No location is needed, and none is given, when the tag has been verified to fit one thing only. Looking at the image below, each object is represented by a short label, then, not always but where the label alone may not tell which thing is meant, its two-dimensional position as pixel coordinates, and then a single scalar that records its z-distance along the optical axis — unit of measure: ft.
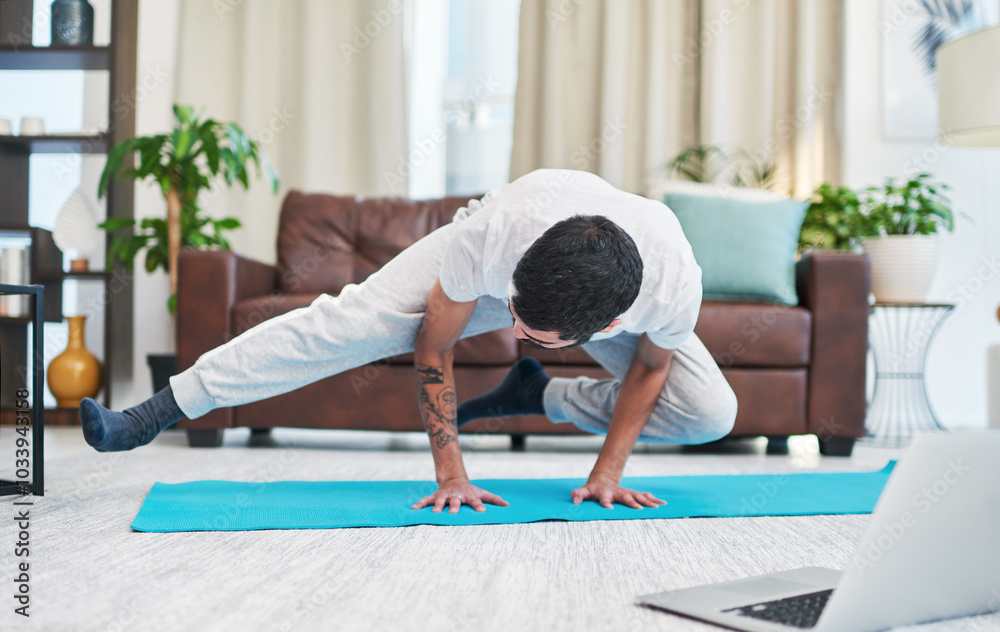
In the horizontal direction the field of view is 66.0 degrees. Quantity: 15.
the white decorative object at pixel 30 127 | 10.99
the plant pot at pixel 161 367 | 8.89
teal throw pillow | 8.61
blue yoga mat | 4.20
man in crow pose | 3.62
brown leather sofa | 7.73
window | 12.49
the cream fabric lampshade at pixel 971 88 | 8.97
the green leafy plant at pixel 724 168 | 11.50
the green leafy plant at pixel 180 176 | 9.27
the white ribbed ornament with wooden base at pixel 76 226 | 10.97
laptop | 2.25
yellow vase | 10.23
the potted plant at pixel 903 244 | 9.88
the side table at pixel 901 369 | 10.85
